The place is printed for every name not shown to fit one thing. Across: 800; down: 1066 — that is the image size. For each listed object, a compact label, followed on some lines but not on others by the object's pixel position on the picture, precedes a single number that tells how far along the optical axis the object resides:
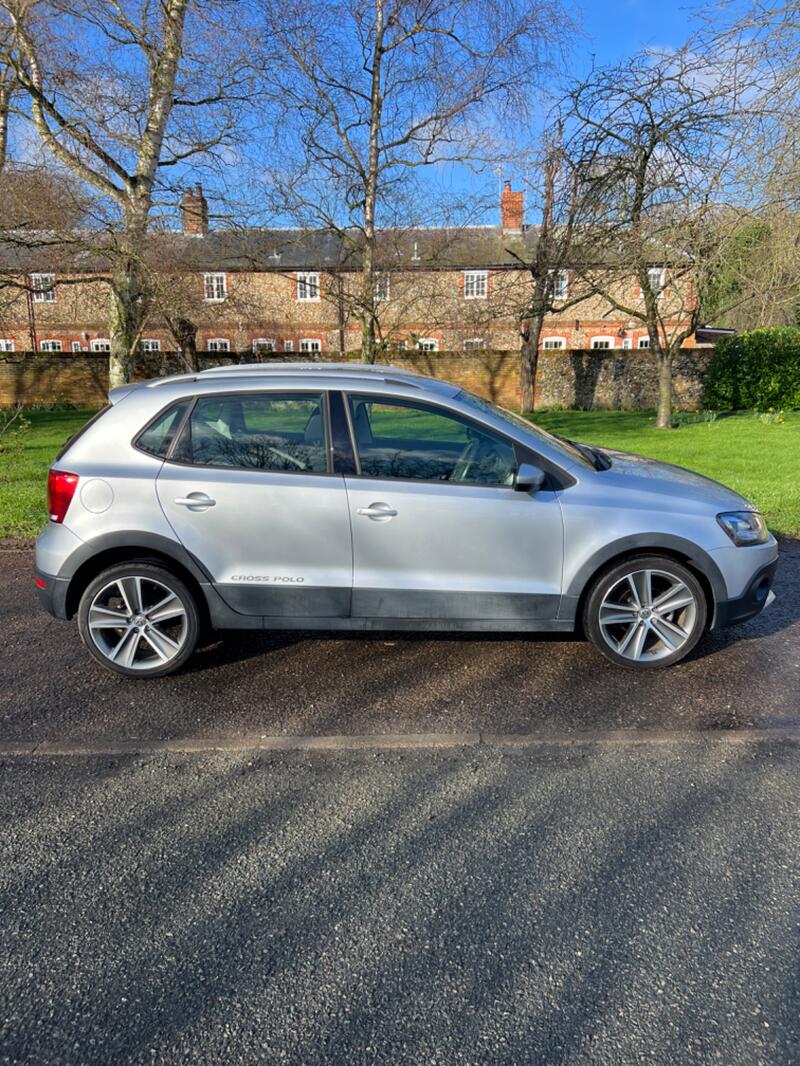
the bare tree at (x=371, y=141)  14.61
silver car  3.90
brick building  13.13
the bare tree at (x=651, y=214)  10.00
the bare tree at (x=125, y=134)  11.61
